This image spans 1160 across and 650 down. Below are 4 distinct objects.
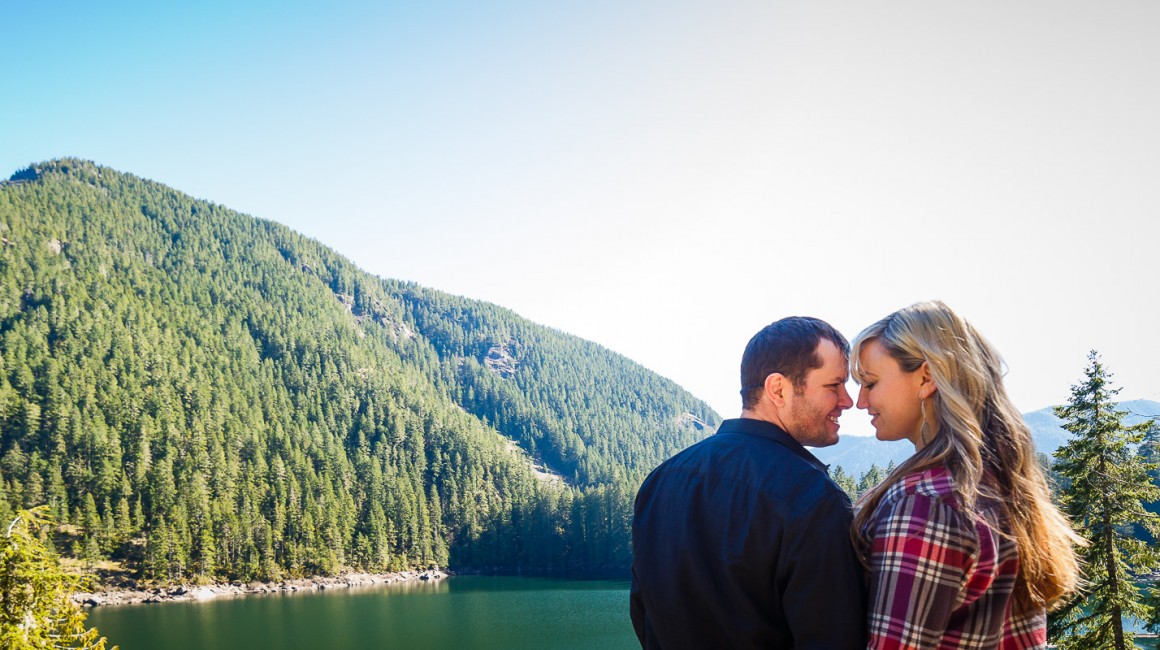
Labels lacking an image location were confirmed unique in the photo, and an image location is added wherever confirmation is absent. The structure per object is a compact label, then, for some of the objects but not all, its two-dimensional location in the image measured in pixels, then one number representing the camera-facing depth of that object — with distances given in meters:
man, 2.41
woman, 2.28
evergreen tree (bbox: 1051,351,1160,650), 13.91
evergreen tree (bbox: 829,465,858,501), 61.52
